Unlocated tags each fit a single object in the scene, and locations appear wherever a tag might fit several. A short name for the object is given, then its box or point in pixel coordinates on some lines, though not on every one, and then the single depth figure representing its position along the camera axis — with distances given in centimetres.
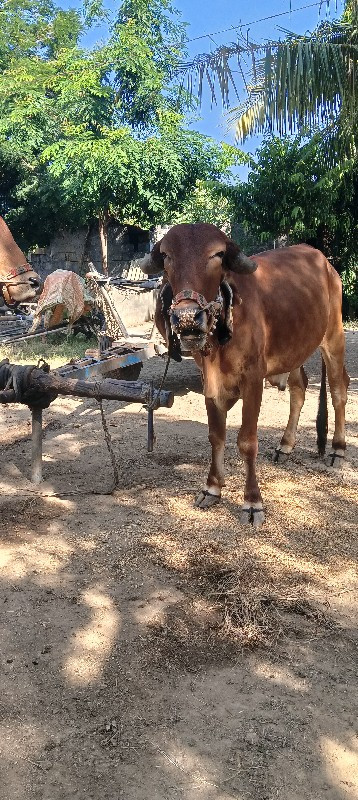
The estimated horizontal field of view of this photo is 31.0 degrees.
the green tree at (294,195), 1138
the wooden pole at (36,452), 460
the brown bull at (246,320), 334
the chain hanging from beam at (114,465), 419
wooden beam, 391
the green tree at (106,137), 1427
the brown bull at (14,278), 436
